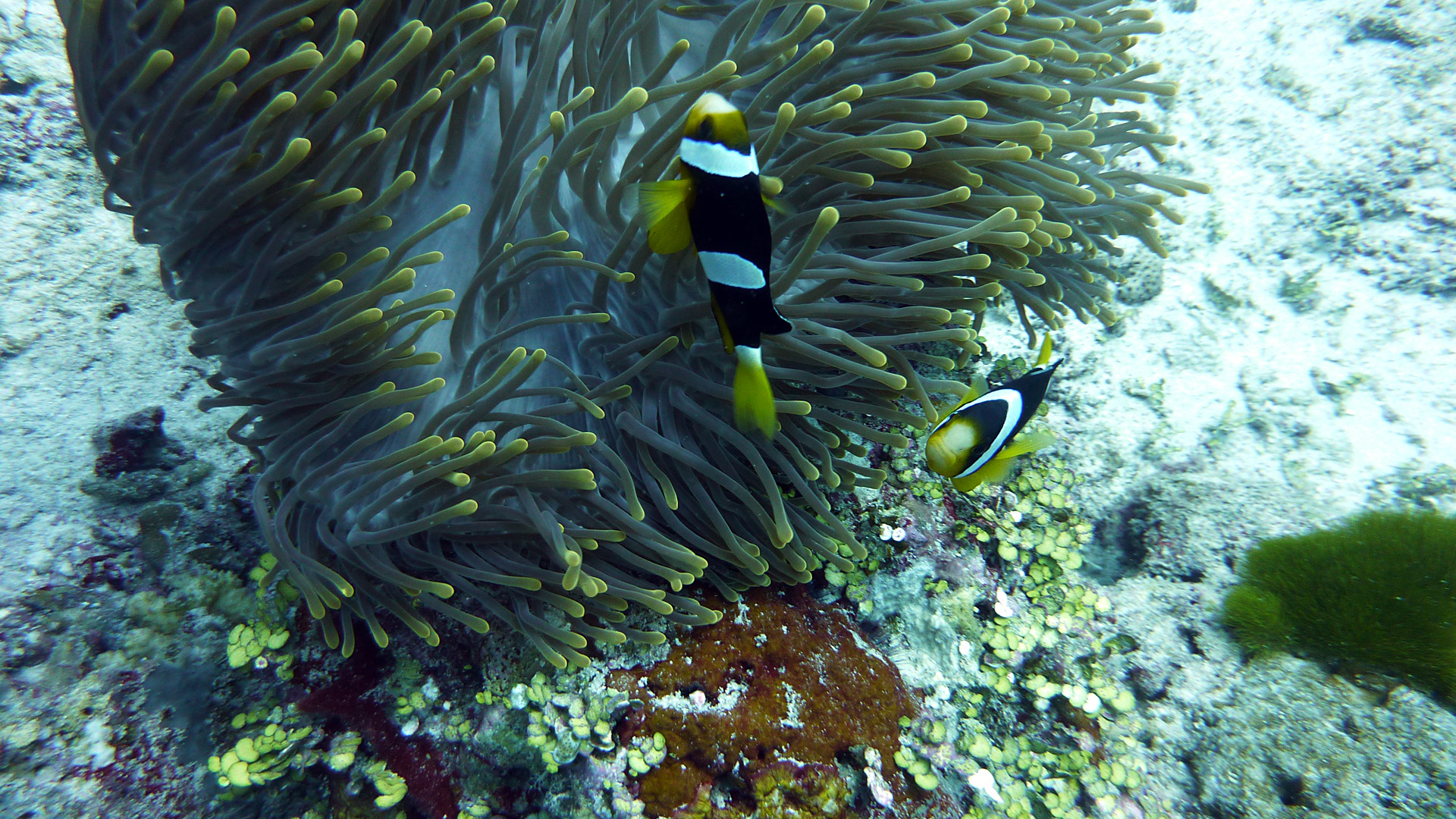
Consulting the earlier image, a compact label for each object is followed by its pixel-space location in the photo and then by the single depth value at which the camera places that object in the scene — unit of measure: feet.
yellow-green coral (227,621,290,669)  1.36
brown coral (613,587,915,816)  1.28
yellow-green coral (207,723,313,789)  1.33
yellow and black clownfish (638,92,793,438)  1.10
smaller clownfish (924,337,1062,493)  1.25
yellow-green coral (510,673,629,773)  1.29
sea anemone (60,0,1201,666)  1.22
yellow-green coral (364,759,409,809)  1.33
